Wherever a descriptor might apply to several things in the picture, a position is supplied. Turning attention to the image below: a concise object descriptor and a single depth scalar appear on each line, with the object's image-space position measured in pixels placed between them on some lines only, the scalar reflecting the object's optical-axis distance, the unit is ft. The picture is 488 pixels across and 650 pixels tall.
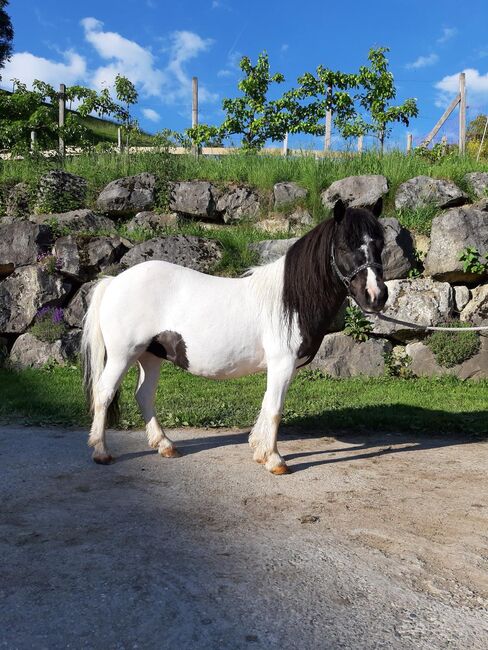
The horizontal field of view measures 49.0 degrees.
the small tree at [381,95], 55.11
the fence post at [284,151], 39.72
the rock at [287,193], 32.76
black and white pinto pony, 13.00
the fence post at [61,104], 52.10
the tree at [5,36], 112.78
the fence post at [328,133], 43.47
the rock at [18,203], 33.96
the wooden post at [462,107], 44.50
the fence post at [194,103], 46.51
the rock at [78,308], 28.05
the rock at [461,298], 26.89
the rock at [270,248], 28.58
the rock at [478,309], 26.12
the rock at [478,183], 30.63
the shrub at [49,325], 27.04
